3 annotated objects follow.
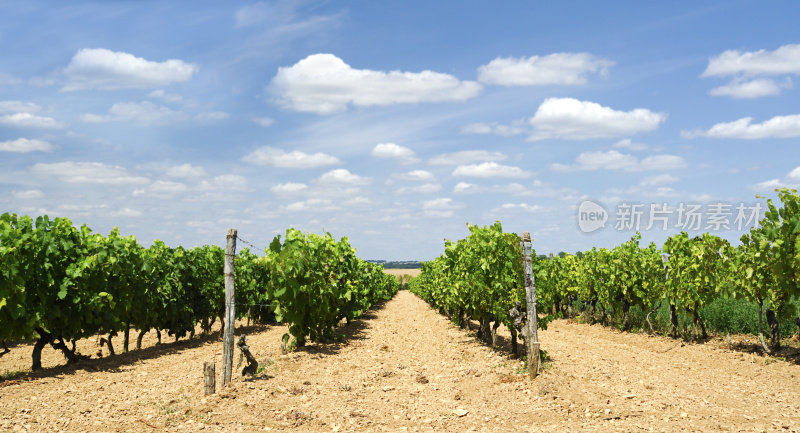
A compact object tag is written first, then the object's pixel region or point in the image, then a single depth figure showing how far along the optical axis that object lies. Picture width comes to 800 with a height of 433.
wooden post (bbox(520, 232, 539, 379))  9.94
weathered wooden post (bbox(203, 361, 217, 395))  8.83
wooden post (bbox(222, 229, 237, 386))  9.44
